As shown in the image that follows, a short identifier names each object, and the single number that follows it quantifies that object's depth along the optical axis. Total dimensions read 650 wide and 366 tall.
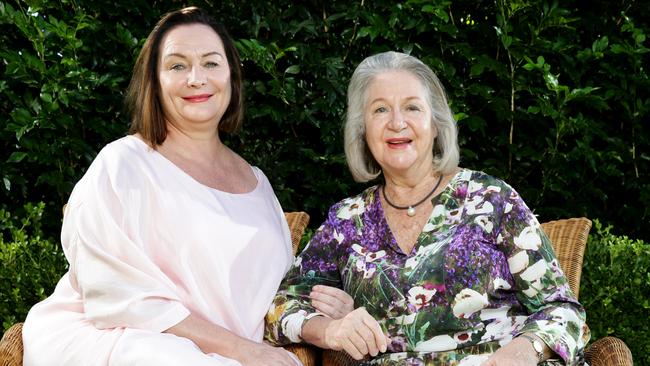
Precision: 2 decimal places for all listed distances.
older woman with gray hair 2.71
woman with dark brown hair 2.64
